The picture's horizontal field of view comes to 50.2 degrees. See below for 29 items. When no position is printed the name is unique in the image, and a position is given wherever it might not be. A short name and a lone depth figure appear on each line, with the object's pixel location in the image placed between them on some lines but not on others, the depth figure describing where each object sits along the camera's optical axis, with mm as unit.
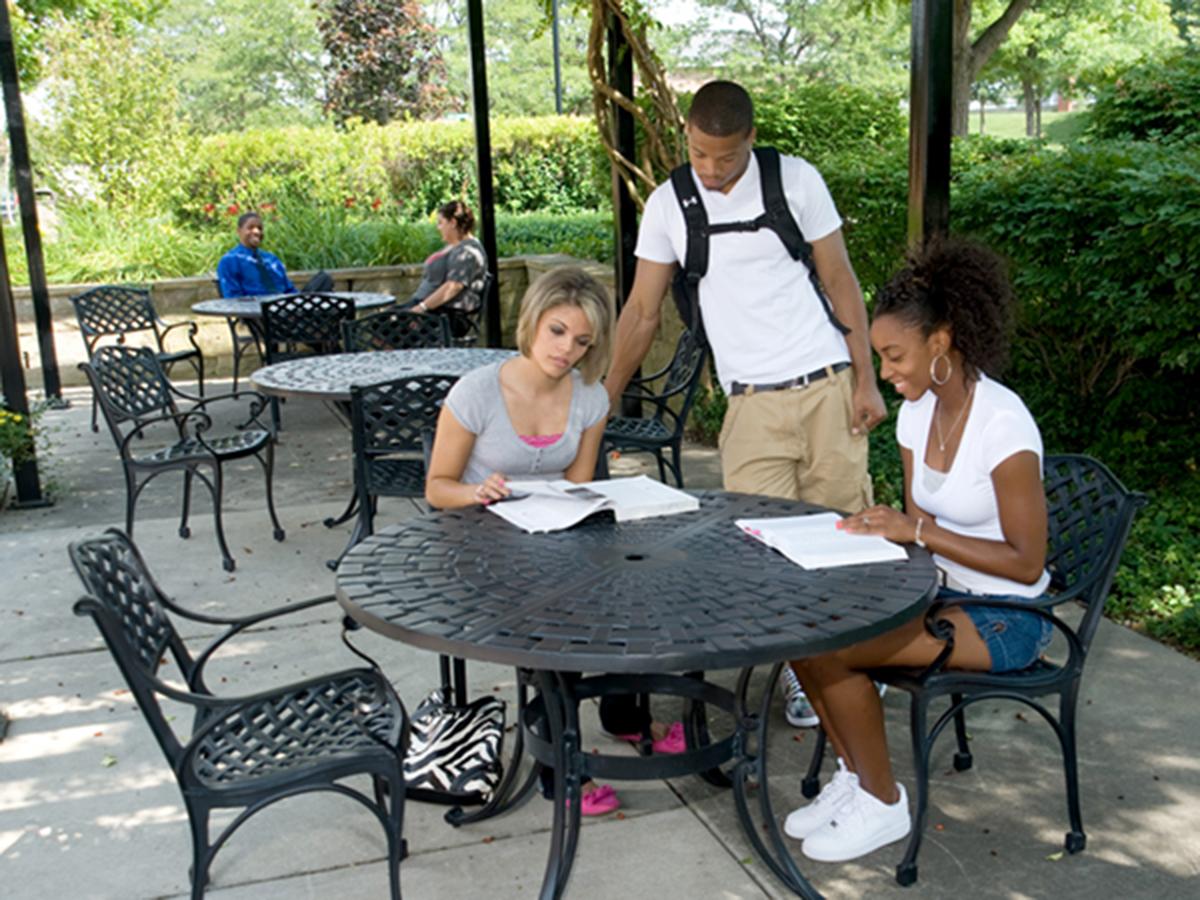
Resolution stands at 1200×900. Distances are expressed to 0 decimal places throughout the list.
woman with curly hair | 2951
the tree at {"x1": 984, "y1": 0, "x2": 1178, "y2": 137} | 27391
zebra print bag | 3311
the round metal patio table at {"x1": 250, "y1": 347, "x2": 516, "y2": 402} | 5488
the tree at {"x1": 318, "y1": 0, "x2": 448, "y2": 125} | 33000
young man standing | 3770
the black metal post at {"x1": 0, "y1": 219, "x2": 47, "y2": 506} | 6703
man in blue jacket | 9336
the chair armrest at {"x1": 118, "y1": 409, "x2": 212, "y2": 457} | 5631
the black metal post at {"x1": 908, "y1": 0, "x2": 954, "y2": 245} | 4770
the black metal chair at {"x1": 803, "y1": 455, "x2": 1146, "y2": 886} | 2924
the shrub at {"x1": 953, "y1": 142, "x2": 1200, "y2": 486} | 5094
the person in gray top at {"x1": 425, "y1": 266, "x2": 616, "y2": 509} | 3566
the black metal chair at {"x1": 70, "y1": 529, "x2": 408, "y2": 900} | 2543
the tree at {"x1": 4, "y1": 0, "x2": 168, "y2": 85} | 16062
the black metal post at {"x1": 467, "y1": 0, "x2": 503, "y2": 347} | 8922
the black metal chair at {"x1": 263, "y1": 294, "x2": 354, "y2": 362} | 7938
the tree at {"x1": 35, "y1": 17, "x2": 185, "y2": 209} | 14930
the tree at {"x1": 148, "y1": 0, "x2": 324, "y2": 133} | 51219
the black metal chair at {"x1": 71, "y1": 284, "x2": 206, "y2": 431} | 9133
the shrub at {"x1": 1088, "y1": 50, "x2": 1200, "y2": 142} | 10734
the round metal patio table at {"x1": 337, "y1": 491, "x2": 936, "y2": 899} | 2428
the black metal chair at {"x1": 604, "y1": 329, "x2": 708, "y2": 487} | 5871
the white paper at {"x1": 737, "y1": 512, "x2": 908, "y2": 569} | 2887
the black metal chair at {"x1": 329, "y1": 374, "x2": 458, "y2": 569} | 4945
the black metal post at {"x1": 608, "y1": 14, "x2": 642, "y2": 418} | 8000
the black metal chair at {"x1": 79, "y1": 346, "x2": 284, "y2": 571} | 5656
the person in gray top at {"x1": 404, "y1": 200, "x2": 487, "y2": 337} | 8758
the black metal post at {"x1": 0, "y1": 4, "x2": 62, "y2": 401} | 7938
